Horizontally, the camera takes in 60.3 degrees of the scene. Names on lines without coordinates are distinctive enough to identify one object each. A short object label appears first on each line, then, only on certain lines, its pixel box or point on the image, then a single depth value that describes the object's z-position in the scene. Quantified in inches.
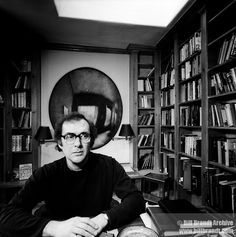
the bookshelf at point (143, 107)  141.7
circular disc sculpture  136.1
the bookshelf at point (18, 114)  117.7
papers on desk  39.2
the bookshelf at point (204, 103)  77.4
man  48.4
